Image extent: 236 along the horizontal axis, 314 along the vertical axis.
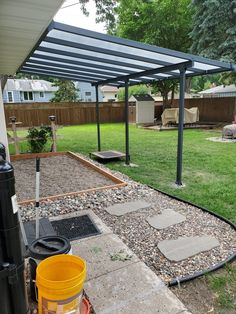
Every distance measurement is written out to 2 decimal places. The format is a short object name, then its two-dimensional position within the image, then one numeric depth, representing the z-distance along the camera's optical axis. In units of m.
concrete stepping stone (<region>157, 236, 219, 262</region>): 2.43
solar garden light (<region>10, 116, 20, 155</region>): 6.68
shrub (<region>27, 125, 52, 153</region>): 7.36
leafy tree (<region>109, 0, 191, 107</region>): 13.92
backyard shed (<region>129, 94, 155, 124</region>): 15.62
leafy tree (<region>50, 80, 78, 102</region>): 22.78
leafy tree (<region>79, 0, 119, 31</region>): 9.57
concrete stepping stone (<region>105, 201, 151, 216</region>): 3.36
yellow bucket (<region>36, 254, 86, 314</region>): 1.34
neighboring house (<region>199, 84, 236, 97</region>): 15.14
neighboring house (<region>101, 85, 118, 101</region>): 37.70
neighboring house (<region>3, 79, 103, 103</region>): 26.89
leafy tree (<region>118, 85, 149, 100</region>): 32.13
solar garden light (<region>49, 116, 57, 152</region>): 6.97
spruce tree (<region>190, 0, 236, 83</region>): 10.77
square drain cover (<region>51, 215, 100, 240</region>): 2.76
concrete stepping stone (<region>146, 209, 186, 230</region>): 3.00
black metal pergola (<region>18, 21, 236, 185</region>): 3.14
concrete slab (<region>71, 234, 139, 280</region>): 2.17
